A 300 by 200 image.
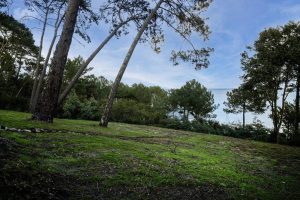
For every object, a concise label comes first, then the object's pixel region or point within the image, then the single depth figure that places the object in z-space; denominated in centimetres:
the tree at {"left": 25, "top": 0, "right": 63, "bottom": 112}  1548
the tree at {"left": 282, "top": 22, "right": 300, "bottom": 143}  1610
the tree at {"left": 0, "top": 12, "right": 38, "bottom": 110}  1790
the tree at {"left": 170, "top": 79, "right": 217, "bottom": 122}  3262
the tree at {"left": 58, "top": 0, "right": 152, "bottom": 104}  1146
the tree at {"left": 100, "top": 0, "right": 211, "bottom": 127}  1065
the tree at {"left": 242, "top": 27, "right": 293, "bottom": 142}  1667
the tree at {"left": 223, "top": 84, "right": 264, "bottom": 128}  1922
